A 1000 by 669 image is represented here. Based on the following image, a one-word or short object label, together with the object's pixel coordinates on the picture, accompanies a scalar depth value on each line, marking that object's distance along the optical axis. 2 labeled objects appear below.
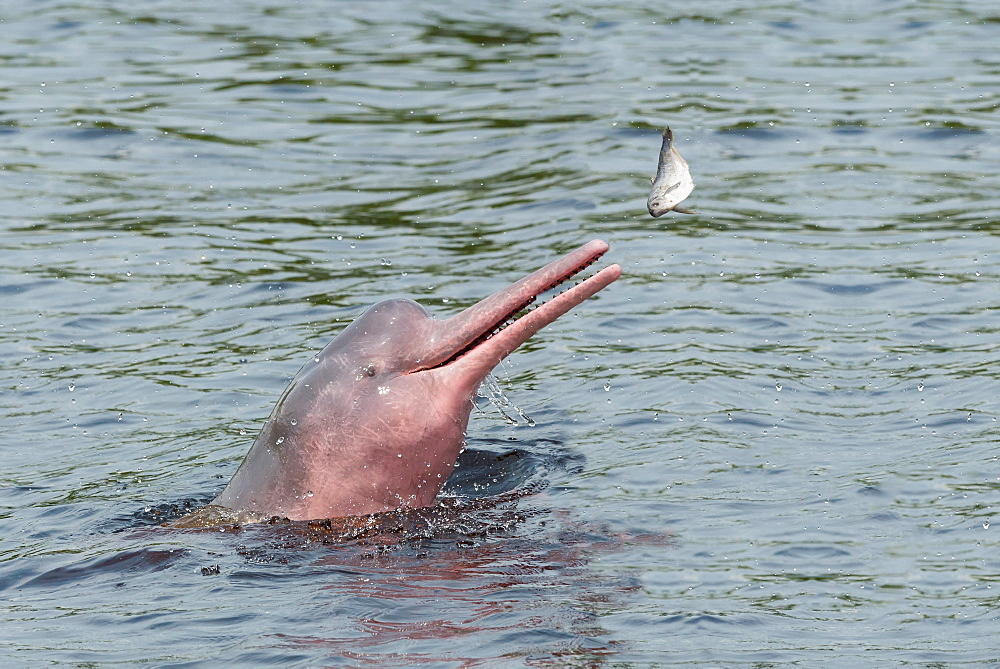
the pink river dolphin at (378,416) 17.22
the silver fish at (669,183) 17.73
